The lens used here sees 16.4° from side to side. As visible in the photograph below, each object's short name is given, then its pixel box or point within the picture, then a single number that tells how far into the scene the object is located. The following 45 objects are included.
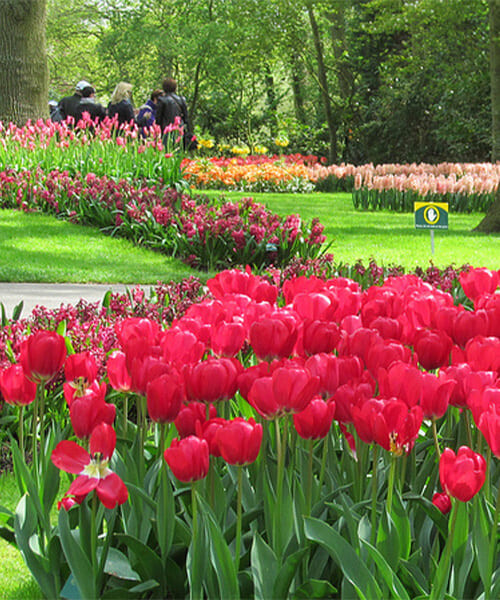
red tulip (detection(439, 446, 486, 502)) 2.35
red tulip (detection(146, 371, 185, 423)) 2.48
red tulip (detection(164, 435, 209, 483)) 2.40
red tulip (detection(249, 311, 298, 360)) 2.70
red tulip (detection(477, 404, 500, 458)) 2.38
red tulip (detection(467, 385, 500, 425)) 2.45
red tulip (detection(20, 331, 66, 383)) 2.63
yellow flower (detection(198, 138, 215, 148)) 23.18
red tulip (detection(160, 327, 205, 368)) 2.68
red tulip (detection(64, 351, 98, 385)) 2.68
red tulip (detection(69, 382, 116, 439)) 2.50
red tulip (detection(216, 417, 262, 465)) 2.41
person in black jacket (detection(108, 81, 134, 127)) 15.68
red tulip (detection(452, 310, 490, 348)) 2.84
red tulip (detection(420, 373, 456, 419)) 2.52
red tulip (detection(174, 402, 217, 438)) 2.52
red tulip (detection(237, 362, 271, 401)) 2.57
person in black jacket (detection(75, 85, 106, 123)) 15.79
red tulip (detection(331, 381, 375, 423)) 2.52
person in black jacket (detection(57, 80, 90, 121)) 16.12
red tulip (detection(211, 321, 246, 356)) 2.76
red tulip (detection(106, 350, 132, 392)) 2.65
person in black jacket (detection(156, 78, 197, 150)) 16.84
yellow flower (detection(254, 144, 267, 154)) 24.78
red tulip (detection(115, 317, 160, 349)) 2.73
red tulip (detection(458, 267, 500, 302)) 3.25
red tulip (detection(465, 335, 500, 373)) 2.66
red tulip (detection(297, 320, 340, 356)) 2.74
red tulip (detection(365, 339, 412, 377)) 2.65
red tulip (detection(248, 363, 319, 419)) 2.46
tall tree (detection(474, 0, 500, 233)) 19.15
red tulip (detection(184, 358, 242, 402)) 2.55
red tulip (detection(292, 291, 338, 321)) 2.93
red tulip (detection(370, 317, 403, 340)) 2.85
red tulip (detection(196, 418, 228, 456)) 2.46
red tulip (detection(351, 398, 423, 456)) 2.41
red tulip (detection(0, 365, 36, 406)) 2.67
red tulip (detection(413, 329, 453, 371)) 2.72
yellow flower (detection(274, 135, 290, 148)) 24.37
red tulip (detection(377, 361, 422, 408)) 2.50
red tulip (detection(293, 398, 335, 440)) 2.49
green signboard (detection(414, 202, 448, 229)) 6.21
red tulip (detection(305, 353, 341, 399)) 2.60
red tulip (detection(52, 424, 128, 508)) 2.40
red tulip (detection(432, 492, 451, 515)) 2.59
